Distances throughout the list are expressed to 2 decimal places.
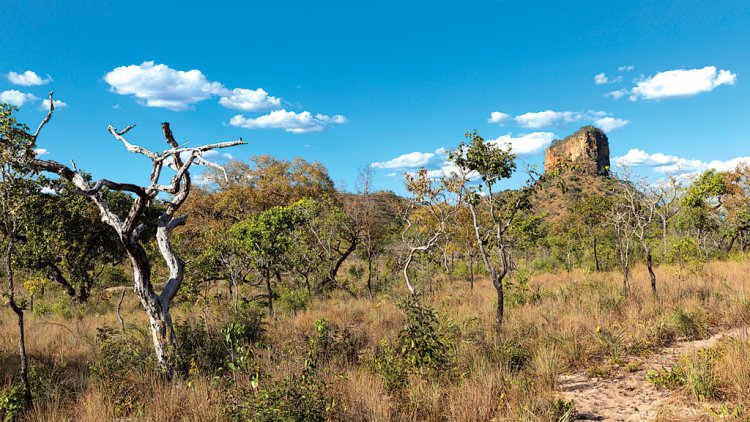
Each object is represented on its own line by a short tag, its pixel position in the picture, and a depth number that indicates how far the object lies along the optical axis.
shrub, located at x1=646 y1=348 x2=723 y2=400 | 5.11
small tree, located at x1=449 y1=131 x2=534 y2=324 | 9.55
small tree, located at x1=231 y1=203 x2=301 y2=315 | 13.08
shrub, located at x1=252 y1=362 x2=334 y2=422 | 4.22
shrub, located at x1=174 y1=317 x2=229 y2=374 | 7.22
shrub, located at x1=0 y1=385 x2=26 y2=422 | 5.26
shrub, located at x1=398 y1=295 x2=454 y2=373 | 6.07
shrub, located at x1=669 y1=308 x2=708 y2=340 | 7.96
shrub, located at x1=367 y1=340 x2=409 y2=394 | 5.88
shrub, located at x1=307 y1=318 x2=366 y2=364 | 7.54
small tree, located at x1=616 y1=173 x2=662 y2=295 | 11.62
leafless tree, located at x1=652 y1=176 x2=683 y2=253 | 11.57
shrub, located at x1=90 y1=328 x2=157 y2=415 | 5.64
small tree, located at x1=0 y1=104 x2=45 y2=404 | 5.90
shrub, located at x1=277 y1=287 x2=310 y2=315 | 13.85
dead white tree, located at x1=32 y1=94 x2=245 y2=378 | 6.30
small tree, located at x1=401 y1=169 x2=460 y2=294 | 9.99
